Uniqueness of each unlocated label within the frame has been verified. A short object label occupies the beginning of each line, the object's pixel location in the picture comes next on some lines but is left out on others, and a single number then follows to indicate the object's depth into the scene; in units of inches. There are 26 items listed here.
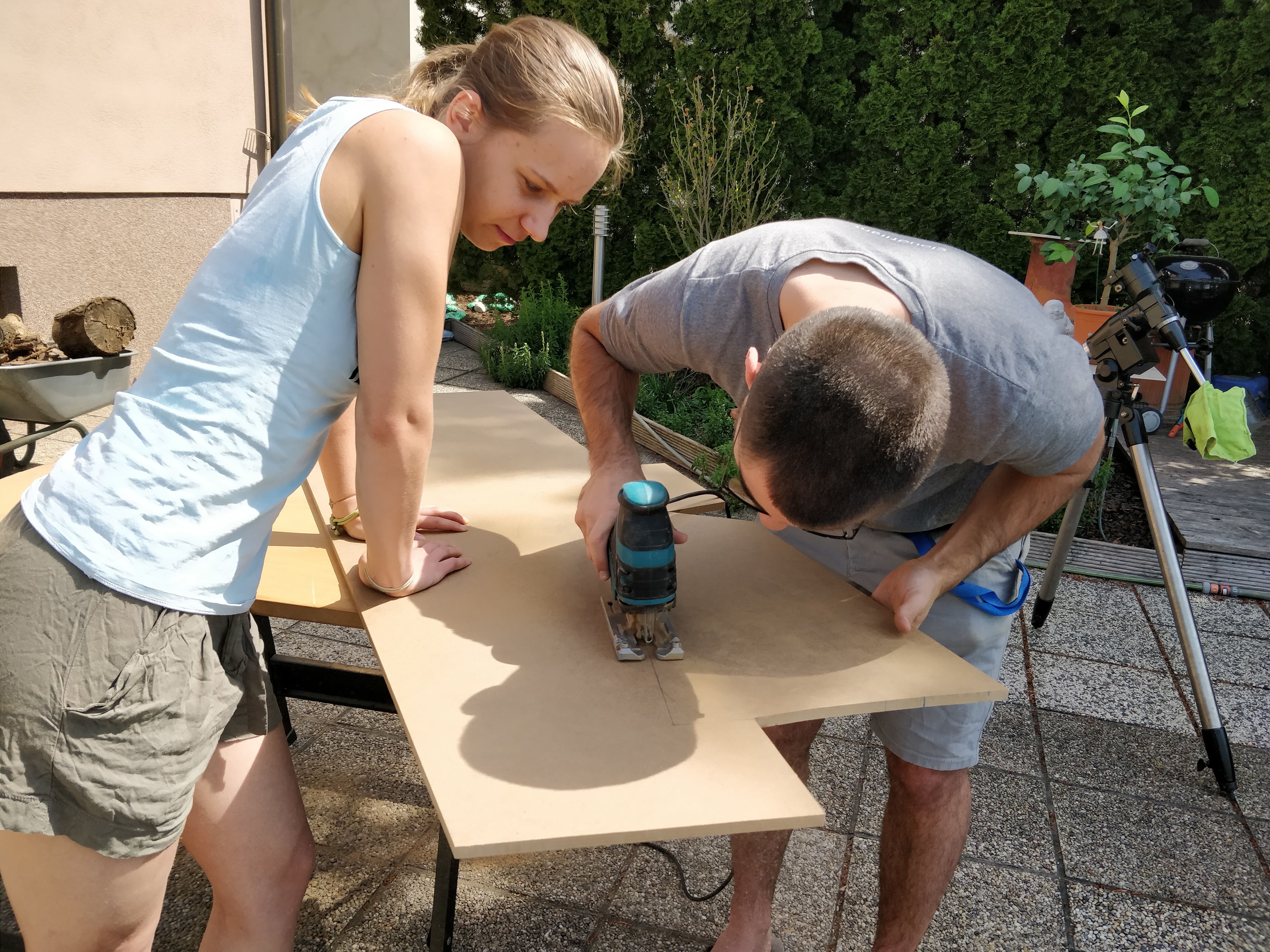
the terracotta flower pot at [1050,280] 209.5
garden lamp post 240.2
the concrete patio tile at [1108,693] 120.3
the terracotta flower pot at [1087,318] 190.9
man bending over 49.0
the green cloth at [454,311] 309.7
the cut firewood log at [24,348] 137.3
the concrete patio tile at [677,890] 84.1
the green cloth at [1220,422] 100.3
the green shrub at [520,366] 247.9
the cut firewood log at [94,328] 137.7
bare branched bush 238.1
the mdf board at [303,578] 62.6
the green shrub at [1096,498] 177.6
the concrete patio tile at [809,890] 83.1
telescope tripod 102.0
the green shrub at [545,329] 255.3
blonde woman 45.8
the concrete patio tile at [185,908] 79.2
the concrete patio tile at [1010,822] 93.9
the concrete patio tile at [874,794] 98.0
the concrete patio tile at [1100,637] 134.0
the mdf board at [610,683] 43.1
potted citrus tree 171.9
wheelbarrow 128.8
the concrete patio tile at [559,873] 86.7
